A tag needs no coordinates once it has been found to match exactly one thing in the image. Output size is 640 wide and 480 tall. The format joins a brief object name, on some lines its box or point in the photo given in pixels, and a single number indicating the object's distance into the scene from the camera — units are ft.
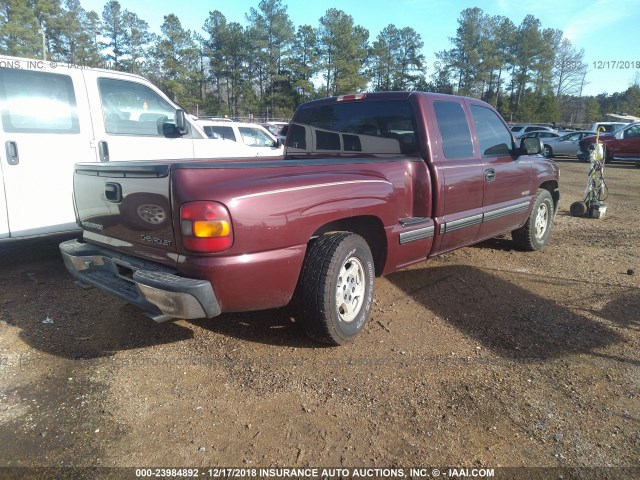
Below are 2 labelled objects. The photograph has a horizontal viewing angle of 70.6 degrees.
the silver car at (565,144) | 77.05
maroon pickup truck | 8.36
